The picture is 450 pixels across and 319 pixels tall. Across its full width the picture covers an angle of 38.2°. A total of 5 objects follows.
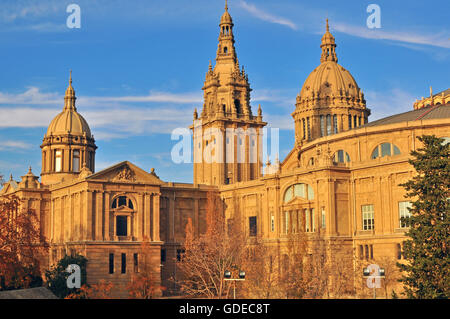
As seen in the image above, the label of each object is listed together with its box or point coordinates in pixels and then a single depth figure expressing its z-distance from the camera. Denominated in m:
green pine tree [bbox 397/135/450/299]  50.44
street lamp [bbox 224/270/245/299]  41.70
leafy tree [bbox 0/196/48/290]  66.81
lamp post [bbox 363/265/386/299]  68.39
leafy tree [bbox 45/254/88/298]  80.45
